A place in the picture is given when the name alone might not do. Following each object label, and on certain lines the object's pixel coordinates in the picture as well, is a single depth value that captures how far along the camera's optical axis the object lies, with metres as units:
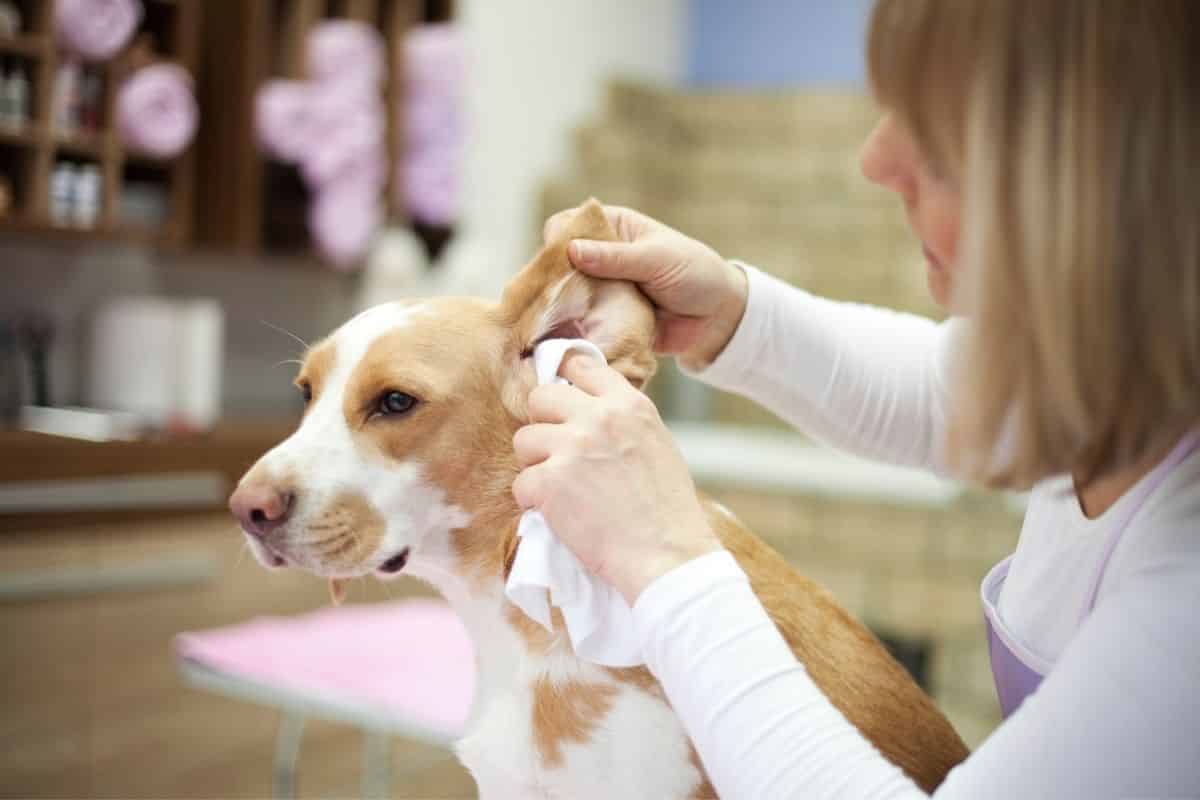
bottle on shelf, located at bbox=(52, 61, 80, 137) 2.48
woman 0.55
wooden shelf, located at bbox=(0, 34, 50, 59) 2.34
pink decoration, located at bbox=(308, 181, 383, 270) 3.19
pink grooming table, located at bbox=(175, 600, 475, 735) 1.68
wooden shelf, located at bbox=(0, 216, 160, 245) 2.44
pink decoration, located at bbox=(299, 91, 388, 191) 3.10
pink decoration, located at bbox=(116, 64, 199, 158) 2.61
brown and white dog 0.76
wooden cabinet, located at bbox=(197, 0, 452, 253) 2.91
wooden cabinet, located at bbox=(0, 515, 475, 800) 2.21
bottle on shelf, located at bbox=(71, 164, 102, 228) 2.57
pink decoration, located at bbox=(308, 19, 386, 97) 3.07
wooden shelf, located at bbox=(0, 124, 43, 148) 2.37
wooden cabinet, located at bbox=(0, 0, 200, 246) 2.42
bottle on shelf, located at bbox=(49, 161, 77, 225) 2.54
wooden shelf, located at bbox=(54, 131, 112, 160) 2.50
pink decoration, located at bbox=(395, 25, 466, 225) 3.48
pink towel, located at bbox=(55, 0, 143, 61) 2.45
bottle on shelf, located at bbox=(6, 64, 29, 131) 2.38
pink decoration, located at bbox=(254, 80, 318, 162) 2.94
